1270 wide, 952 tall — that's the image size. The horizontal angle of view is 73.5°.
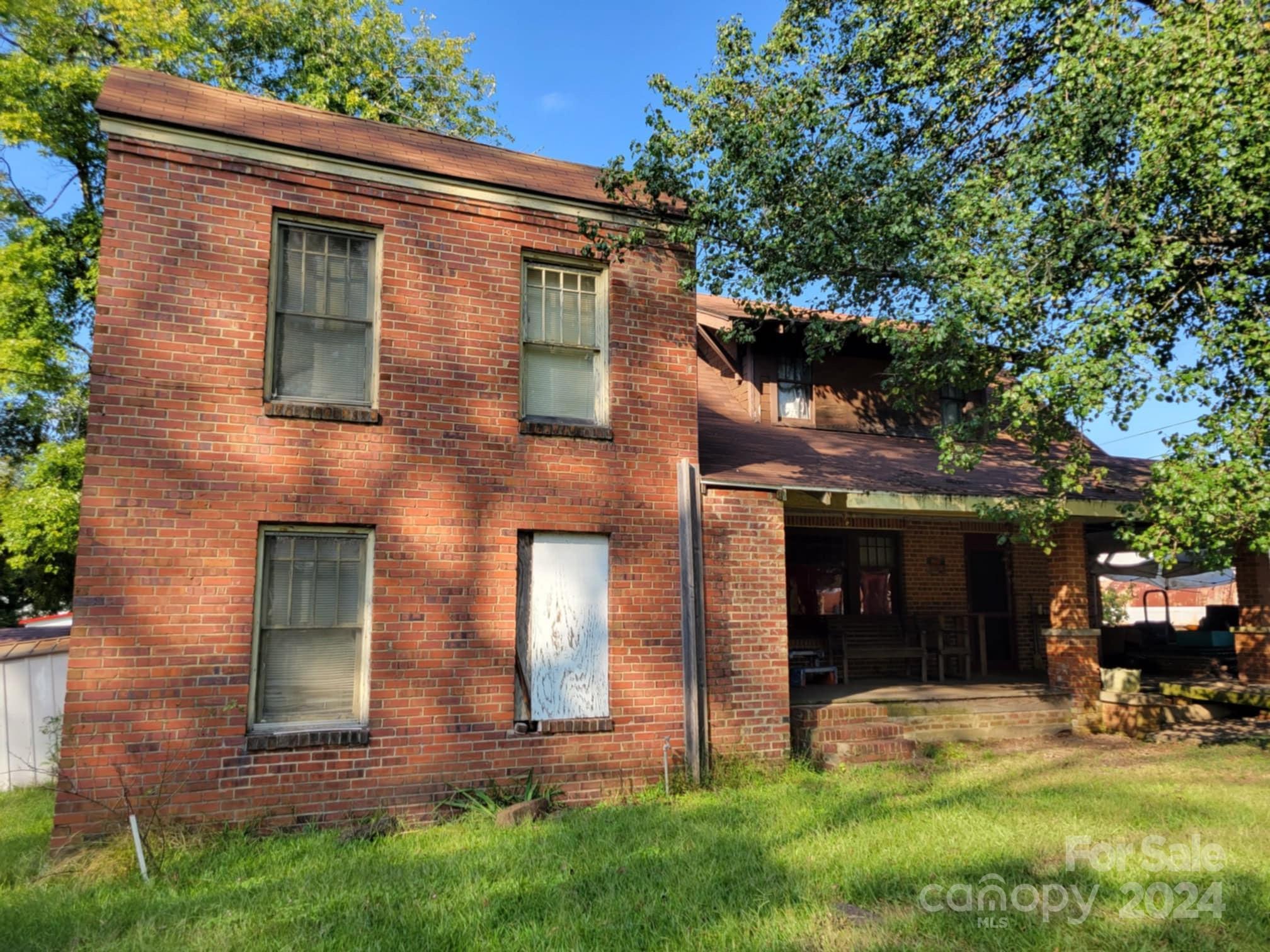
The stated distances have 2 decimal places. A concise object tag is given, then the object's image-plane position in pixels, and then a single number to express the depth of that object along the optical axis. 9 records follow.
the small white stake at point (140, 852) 5.59
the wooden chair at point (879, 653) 11.87
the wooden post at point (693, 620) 8.23
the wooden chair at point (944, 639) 12.66
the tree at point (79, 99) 14.70
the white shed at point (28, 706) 9.64
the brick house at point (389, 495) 6.74
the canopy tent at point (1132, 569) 15.38
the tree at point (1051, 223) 6.94
